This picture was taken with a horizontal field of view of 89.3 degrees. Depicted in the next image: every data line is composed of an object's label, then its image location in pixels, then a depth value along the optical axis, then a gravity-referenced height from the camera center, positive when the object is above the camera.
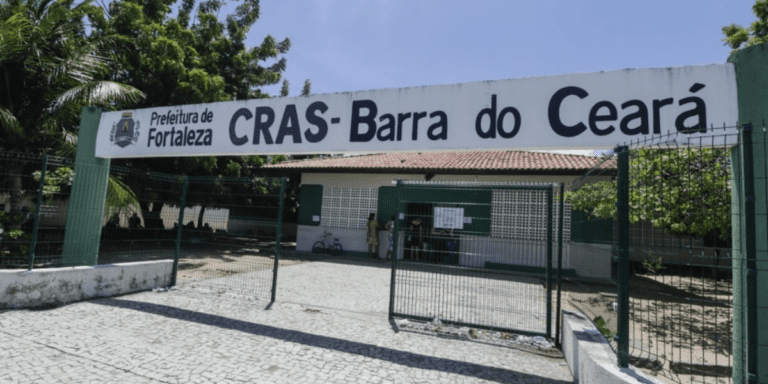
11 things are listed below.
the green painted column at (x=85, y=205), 6.41 -0.01
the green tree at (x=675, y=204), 5.30 +0.54
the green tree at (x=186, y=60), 12.55 +5.50
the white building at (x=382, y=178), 12.24 +1.68
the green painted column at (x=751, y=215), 2.40 +0.22
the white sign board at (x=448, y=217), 5.48 +0.14
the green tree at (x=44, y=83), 8.14 +2.75
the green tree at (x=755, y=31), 12.20 +6.89
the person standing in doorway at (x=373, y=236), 13.45 -0.47
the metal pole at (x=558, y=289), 4.69 -0.69
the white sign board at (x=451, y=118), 4.10 +1.40
